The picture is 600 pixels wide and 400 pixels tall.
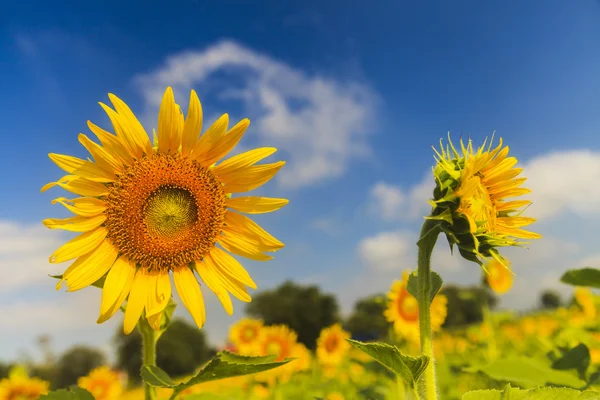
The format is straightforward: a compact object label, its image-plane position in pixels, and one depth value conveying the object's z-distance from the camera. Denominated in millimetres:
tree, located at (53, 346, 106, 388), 43969
